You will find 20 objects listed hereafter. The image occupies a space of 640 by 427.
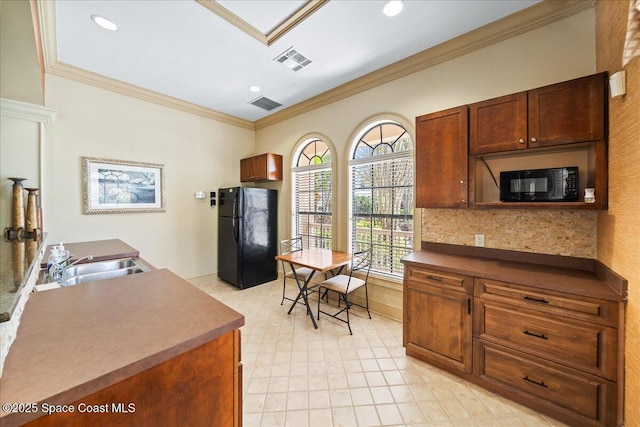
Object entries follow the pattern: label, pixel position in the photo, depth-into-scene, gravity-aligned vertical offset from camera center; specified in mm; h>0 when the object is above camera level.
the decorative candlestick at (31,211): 2266 +9
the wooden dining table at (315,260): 2766 -600
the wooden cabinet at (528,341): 1479 -920
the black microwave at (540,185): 1812 +188
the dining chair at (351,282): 2818 -861
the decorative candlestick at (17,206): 2199 +54
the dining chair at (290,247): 4180 -635
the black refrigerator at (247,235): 4016 -420
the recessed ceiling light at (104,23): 2242 +1760
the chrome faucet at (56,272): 1687 -411
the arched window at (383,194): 3045 +212
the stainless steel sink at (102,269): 1837 -485
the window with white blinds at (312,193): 3975 +292
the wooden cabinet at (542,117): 1719 +709
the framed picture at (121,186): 3225 +358
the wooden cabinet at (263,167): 4320 +778
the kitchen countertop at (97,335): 652 -444
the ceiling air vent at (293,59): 2771 +1763
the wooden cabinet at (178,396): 709 -613
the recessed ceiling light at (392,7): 2059 +1725
